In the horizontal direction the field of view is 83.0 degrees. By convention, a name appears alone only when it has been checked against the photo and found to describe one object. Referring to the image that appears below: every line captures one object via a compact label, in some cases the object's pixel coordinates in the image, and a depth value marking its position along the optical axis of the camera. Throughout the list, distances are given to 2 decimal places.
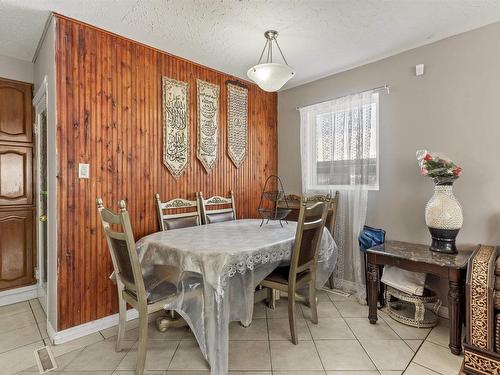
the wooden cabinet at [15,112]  2.88
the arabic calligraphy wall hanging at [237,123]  3.44
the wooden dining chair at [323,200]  3.12
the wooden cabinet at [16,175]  2.88
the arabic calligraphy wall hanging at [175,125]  2.82
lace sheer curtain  2.97
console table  1.96
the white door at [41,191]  2.73
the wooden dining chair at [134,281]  1.68
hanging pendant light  2.12
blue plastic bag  2.73
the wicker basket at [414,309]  2.30
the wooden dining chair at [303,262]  2.03
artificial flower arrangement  2.17
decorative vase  2.16
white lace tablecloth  1.65
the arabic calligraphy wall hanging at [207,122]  3.11
